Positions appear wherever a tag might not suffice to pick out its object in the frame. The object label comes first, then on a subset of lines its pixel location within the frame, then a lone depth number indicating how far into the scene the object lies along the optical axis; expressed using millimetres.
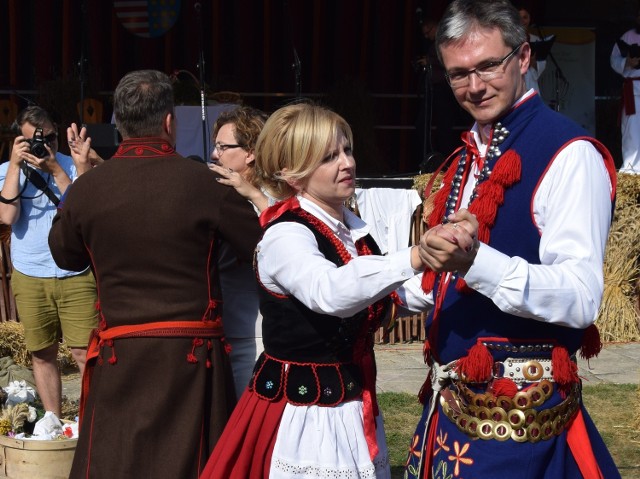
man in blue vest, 2174
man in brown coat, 3242
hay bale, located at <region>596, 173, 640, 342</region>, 7853
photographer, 5066
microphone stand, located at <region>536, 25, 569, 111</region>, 10562
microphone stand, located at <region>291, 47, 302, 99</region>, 9281
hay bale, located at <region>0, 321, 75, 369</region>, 6828
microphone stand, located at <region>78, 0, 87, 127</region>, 9070
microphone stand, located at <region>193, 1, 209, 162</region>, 7857
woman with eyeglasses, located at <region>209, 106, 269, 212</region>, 3852
